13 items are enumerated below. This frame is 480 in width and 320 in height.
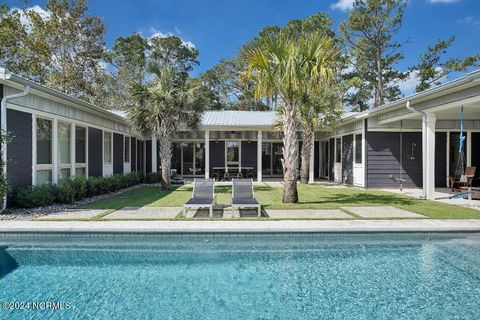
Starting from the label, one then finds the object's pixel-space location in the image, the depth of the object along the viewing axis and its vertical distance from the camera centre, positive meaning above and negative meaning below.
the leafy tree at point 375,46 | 29.47 +10.26
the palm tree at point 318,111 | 17.28 +2.43
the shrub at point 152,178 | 19.28 -1.13
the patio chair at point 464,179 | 12.75 -0.90
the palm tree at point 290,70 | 10.09 +2.67
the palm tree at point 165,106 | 14.29 +2.22
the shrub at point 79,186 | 11.48 -0.96
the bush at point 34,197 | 9.51 -1.11
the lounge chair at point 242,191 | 9.39 -0.99
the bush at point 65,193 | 10.58 -1.09
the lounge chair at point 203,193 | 8.98 -1.06
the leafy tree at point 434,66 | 28.74 +8.11
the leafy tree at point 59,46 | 23.27 +8.10
